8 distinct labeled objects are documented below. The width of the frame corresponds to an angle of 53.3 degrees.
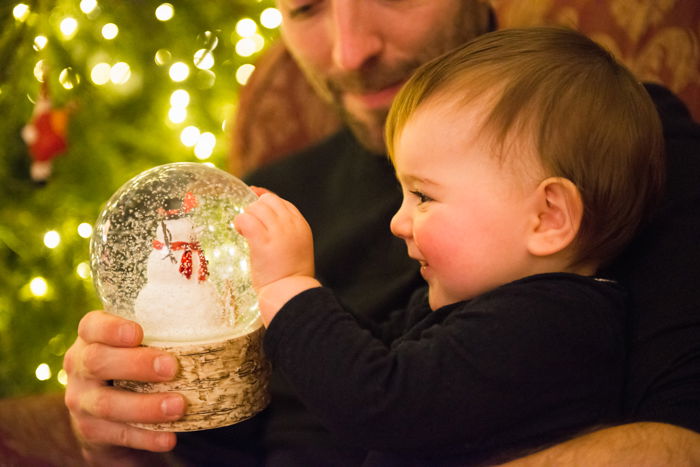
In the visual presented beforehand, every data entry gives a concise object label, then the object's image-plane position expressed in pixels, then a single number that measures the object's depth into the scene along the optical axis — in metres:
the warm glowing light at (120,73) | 2.25
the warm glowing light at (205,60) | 2.23
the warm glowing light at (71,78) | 1.47
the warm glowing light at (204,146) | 2.39
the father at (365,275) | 0.85
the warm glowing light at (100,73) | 2.24
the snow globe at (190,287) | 0.90
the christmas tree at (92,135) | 2.12
